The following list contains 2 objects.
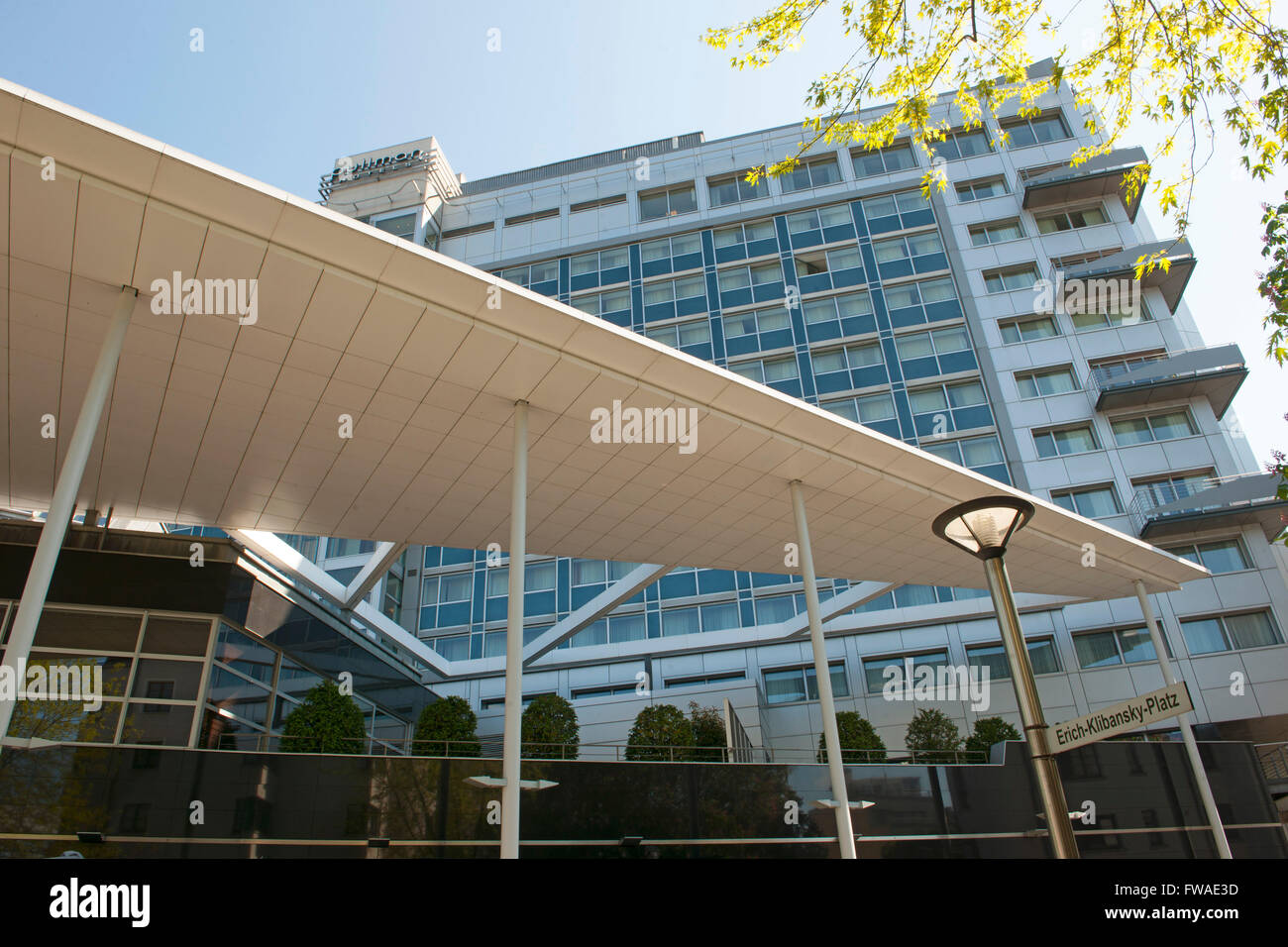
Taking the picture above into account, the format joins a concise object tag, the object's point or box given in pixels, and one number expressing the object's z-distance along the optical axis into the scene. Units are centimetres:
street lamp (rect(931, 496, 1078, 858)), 548
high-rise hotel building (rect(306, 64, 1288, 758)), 2833
